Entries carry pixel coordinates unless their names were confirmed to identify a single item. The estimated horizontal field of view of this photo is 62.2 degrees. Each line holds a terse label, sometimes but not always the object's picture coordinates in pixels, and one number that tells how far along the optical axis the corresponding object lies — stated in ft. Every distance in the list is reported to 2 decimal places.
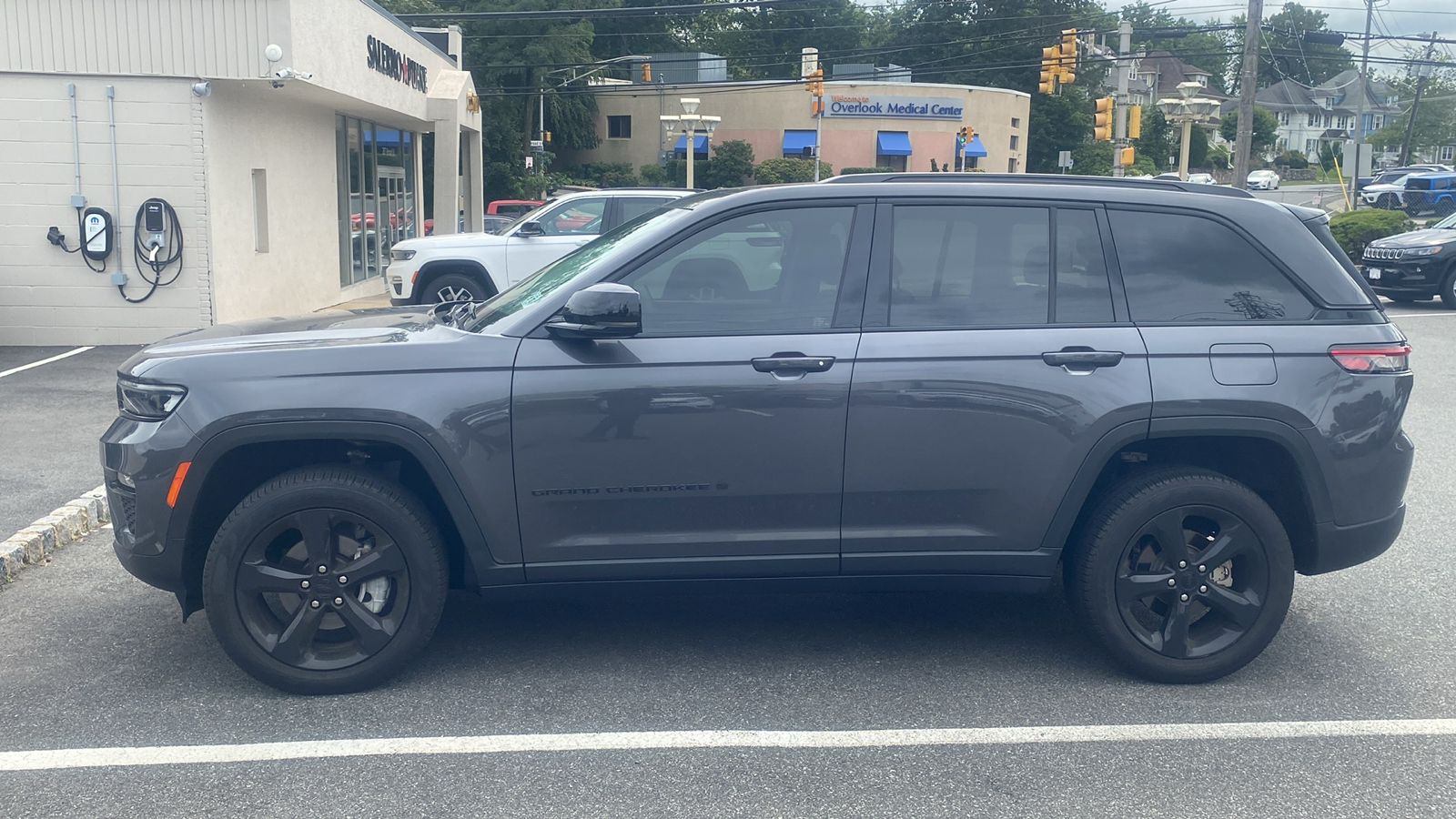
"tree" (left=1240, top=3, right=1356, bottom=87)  377.30
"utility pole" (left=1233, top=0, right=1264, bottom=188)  84.17
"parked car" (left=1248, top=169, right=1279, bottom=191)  219.71
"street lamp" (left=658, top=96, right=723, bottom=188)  124.21
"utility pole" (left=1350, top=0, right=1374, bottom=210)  144.05
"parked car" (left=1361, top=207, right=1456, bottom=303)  58.59
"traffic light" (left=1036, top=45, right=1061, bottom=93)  96.27
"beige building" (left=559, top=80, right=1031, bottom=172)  198.29
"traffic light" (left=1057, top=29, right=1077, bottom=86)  89.92
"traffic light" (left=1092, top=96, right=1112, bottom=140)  92.43
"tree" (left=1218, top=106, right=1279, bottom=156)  304.79
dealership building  42.93
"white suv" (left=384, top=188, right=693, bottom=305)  43.14
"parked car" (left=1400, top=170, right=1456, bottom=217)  154.30
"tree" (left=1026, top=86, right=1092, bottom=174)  246.88
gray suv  13.60
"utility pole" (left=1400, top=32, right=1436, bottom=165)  219.63
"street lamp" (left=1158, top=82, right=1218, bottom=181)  90.48
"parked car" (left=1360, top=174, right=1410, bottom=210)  163.73
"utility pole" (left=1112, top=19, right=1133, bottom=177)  91.81
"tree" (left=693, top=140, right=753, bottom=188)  190.90
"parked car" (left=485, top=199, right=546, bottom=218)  101.24
